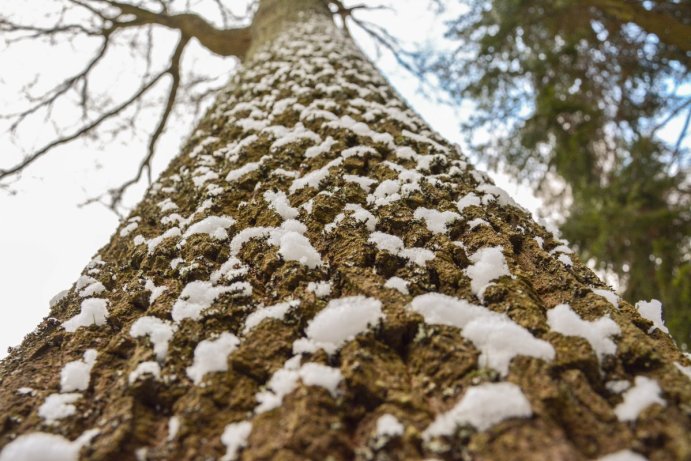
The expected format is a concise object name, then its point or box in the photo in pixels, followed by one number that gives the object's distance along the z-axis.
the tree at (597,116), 3.11
